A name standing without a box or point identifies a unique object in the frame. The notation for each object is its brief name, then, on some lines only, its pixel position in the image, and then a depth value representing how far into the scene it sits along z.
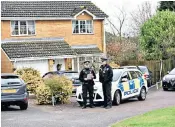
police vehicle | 18.35
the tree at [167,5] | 47.13
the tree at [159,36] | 38.19
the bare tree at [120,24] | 64.12
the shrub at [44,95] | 19.33
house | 33.81
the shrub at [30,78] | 23.16
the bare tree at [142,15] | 65.38
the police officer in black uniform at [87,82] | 17.73
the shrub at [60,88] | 19.48
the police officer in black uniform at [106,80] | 17.48
